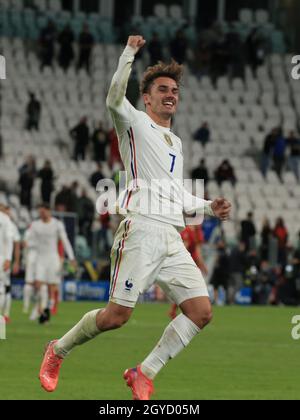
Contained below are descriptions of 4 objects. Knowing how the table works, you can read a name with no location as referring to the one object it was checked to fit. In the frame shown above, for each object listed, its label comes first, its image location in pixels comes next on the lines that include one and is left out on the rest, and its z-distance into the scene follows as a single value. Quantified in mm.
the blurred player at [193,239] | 28188
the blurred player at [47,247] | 27016
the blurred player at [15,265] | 25344
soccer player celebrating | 11805
